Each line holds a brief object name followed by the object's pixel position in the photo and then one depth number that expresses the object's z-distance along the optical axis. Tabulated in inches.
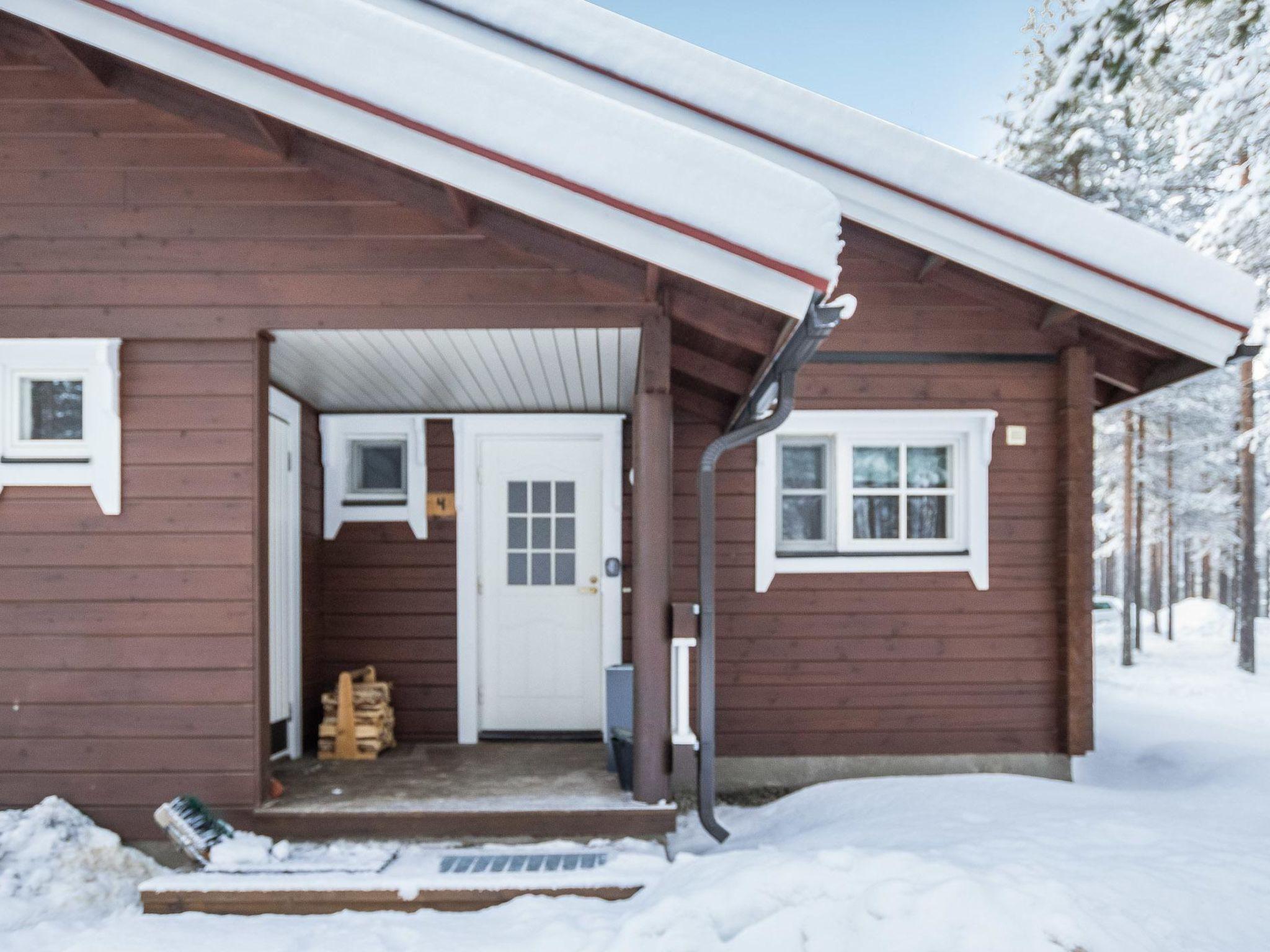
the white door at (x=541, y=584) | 224.4
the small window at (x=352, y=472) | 223.3
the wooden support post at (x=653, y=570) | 145.7
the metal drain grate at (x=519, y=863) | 134.6
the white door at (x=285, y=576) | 193.6
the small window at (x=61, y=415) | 148.9
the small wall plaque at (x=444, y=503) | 225.5
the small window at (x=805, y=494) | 213.6
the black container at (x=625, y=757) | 160.2
